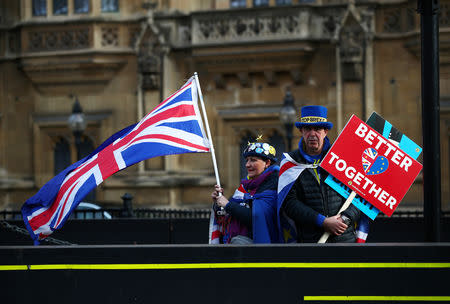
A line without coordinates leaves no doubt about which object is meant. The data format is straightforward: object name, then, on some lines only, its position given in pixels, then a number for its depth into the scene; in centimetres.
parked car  2797
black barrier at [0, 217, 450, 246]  1784
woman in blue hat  1277
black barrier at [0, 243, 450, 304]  999
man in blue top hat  1196
